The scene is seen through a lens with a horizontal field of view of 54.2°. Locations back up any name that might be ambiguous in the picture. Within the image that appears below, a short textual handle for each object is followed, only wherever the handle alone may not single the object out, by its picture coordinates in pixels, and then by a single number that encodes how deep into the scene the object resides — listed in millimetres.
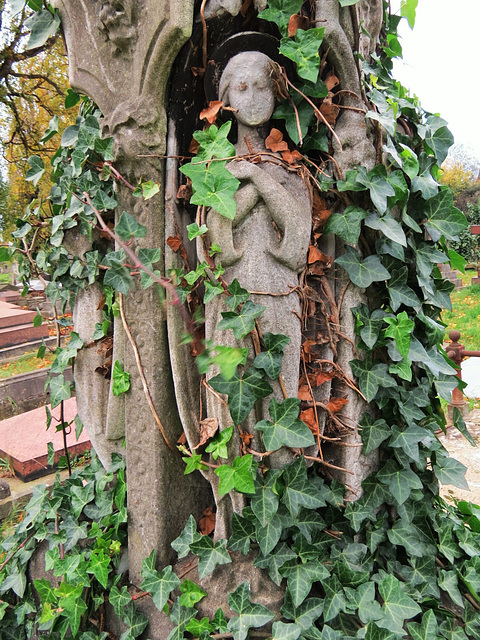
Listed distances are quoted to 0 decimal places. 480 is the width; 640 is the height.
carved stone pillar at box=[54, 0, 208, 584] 1843
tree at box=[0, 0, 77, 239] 10127
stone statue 1731
